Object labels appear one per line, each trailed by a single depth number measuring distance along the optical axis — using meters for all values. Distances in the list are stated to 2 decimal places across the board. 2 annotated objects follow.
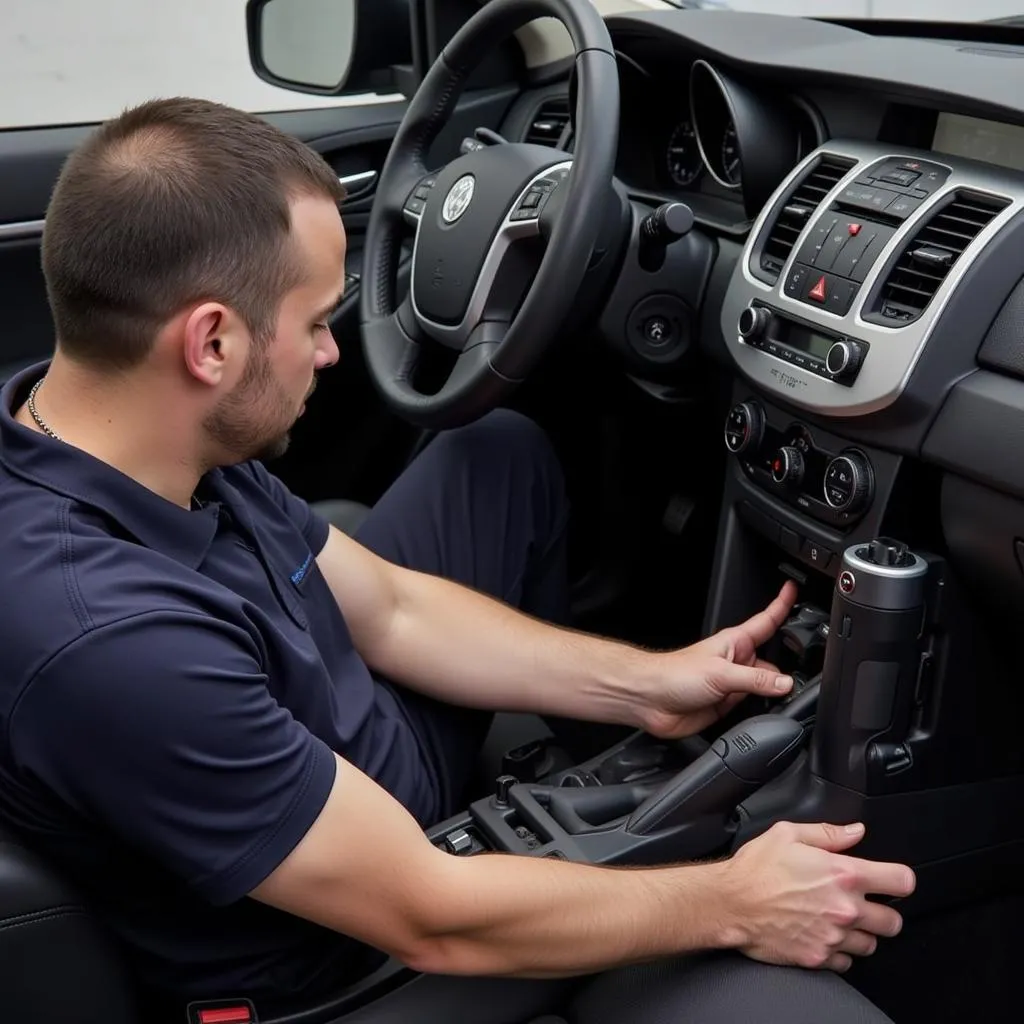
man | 0.96
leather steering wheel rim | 1.44
